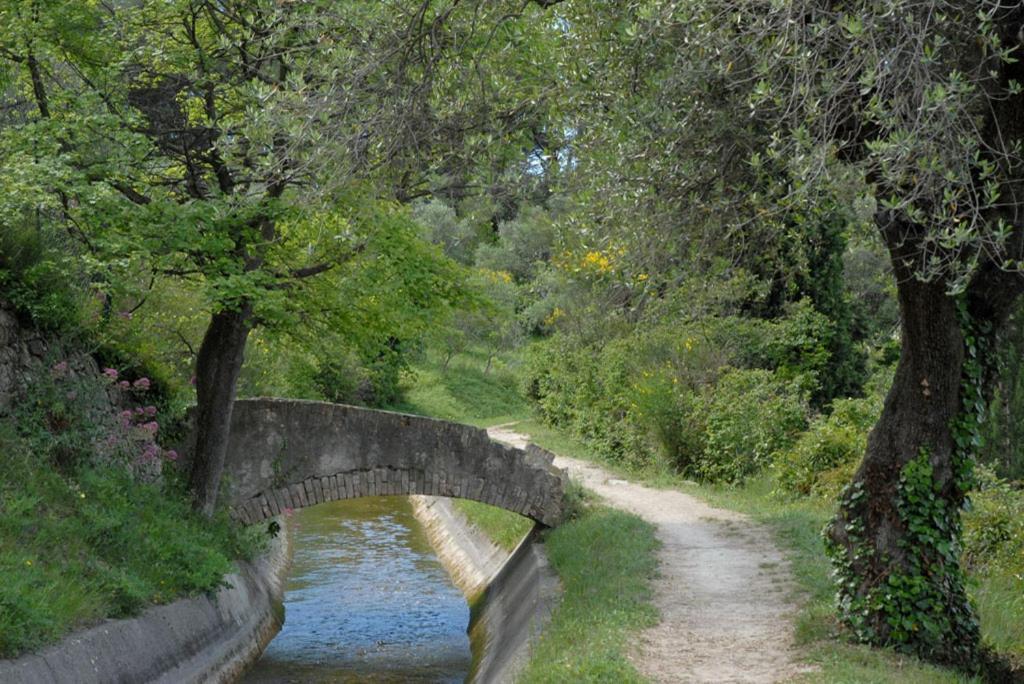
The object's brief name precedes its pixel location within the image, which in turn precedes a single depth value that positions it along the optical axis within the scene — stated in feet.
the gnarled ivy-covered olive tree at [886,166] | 25.44
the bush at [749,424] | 72.74
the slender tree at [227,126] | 33.24
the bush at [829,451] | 63.41
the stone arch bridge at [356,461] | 56.75
